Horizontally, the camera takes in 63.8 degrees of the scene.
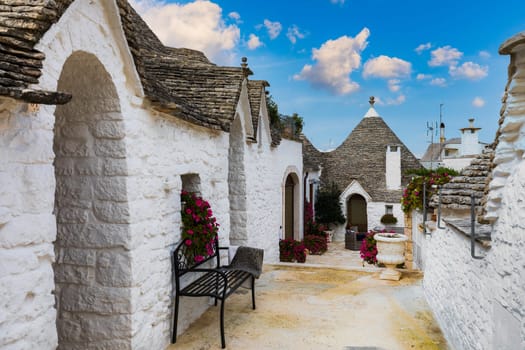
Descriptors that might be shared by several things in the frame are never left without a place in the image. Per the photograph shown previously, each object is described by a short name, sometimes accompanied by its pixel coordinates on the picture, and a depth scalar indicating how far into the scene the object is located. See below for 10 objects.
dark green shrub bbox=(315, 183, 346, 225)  20.94
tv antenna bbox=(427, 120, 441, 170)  20.07
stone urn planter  7.20
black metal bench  4.47
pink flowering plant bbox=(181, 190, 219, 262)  4.88
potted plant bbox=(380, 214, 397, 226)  20.39
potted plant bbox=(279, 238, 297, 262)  11.64
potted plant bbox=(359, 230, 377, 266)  11.45
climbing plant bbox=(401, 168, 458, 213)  8.51
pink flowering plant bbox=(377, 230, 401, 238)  7.76
